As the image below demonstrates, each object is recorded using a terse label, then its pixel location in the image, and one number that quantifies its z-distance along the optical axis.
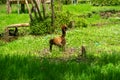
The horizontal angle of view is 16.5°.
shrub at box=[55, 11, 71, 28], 18.22
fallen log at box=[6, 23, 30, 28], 17.65
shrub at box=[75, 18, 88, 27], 19.67
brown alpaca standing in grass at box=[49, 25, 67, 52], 11.73
